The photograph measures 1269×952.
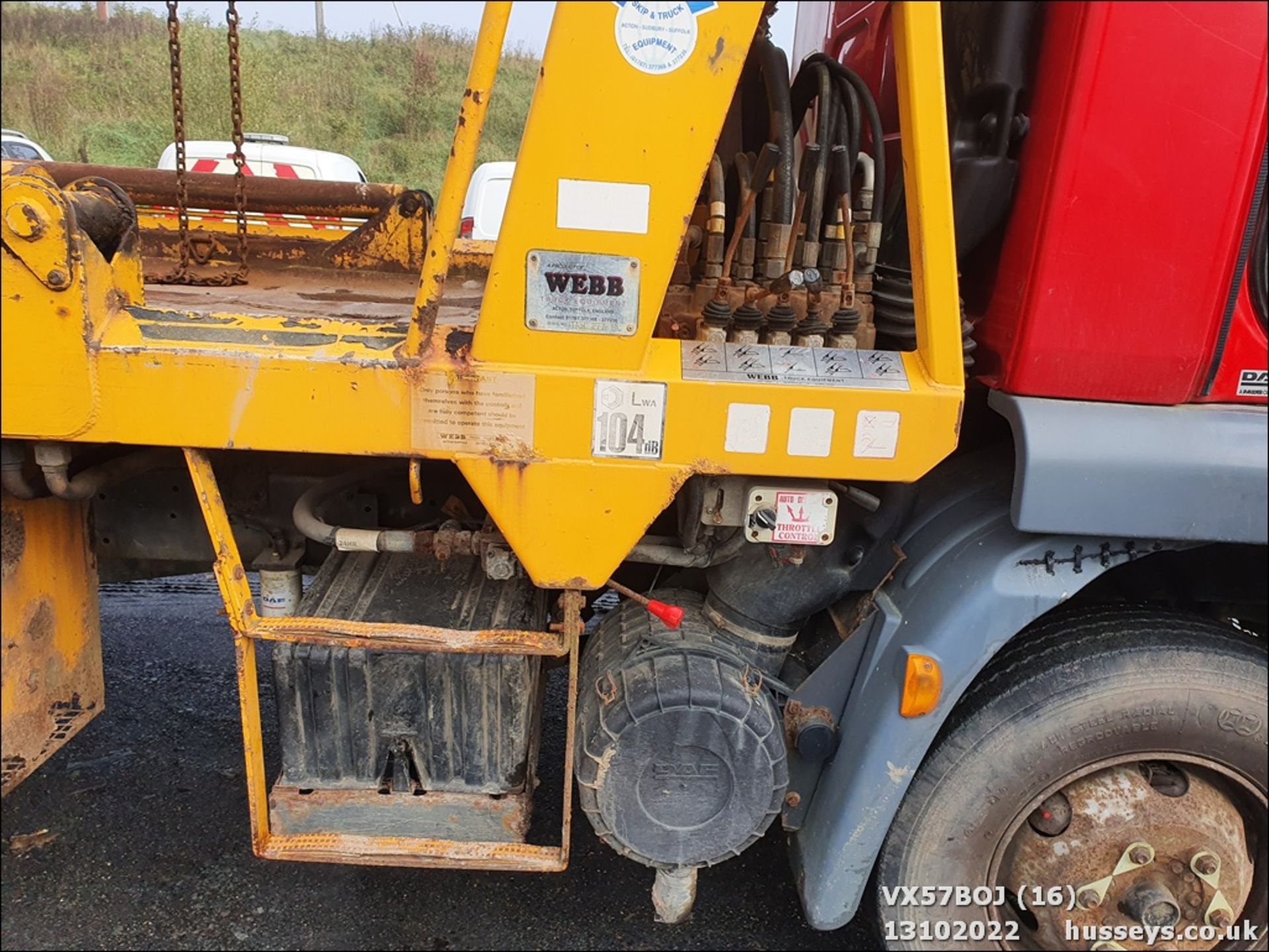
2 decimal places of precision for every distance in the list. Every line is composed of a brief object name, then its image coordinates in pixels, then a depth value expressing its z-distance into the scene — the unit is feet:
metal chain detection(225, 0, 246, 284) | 6.75
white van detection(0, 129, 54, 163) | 19.27
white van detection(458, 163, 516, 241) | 17.44
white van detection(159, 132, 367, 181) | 19.11
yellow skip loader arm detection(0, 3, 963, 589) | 4.82
